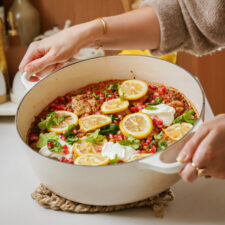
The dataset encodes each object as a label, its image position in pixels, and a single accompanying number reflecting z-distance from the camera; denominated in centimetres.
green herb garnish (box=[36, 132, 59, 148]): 127
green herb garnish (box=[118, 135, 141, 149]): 119
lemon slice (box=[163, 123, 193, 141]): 119
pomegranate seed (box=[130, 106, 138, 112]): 140
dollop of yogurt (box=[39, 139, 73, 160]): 120
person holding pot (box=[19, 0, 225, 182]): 138
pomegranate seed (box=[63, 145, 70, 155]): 121
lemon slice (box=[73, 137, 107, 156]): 119
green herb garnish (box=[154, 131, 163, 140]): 123
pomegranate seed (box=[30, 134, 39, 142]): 131
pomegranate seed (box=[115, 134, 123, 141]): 124
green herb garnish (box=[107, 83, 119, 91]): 153
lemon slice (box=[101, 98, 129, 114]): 138
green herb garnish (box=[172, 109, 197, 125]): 128
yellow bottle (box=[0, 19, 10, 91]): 179
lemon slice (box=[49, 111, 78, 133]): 133
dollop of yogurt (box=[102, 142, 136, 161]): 113
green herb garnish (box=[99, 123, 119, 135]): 129
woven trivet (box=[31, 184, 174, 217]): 113
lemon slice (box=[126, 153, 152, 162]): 111
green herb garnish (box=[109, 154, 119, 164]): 110
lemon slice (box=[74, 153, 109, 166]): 108
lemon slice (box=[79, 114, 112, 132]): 130
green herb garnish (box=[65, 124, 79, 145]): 125
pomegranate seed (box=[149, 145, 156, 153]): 117
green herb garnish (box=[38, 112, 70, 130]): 136
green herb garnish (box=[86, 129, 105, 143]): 123
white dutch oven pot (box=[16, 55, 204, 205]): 95
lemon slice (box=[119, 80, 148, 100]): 144
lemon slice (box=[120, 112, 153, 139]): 123
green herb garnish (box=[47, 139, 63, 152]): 121
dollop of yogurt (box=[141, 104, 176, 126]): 130
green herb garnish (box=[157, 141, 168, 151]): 118
